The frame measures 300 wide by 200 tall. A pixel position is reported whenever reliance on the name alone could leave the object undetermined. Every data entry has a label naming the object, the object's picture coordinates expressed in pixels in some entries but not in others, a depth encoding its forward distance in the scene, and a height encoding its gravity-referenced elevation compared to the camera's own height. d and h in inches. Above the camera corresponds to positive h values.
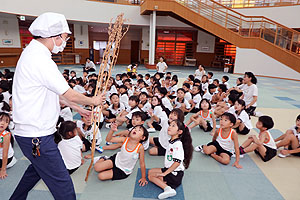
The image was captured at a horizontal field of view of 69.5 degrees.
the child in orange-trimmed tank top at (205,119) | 185.6 -51.7
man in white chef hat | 62.5 -13.5
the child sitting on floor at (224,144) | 133.6 -54.3
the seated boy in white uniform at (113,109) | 203.6 -51.2
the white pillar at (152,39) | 524.4 +42.9
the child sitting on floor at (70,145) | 116.4 -48.1
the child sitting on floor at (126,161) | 113.8 -56.2
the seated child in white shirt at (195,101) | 239.1 -47.0
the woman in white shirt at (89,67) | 447.8 -24.2
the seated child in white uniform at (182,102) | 225.1 -46.6
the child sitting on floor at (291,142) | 146.0 -54.6
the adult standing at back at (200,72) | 359.2 -23.0
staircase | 464.1 +70.9
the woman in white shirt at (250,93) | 224.7 -34.0
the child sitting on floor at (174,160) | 107.4 -51.9
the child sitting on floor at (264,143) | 138.2 -53.1
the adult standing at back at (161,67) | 407.2 -18.3
